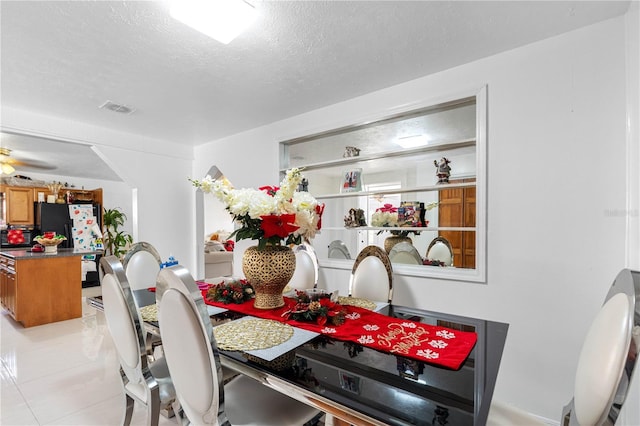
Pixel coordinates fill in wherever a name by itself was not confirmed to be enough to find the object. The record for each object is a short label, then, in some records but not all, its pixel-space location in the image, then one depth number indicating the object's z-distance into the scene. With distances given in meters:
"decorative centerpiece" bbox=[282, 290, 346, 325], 1.37
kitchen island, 3.69
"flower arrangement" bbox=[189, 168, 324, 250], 1.44
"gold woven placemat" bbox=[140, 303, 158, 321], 1.49
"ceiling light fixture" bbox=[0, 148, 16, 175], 4.07
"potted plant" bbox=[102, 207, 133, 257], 6.01
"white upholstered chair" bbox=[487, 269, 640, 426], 0.68
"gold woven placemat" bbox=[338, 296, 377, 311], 1.65
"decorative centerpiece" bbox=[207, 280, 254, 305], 1.72
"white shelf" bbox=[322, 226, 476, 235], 2.31
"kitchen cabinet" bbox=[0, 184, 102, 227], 5.79
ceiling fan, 4.10
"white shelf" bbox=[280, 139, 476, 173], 2.36
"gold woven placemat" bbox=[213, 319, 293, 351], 1.12
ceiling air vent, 2.97
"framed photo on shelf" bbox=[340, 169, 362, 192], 3.02
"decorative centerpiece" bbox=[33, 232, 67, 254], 4.05
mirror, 2.29
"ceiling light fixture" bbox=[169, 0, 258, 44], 1.55
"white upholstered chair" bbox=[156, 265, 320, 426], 0.89
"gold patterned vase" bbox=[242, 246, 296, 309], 1.50
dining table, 0.75
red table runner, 1.05
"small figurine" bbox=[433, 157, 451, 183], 2.43
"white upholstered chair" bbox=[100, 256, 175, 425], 1.26
